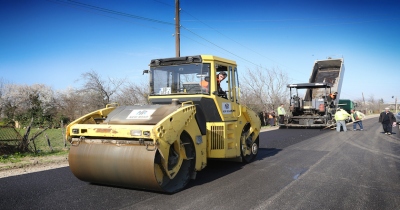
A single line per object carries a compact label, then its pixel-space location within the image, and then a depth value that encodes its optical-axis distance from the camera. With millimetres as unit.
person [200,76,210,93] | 6316
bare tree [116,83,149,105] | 20750
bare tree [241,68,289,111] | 25484
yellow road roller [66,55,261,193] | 4719
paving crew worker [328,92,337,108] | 19172
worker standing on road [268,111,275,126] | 22544
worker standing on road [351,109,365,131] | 18141
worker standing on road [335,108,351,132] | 17000
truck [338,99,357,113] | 29464
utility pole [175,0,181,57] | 14336
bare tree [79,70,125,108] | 22484
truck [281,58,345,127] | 18359
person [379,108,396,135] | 15156
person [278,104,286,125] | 19625
